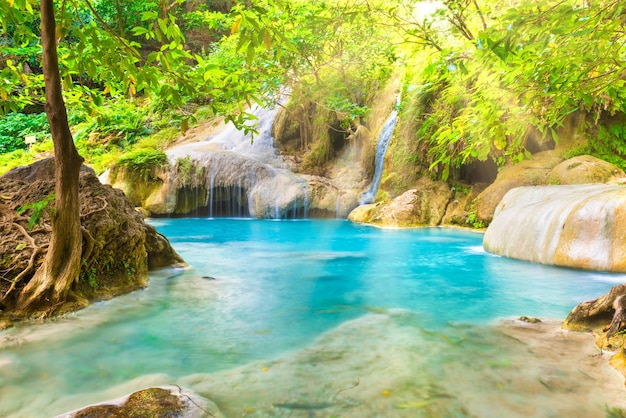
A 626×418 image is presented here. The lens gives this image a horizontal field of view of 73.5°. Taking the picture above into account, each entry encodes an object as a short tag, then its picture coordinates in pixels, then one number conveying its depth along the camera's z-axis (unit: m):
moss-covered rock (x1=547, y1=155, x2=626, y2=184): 8.71
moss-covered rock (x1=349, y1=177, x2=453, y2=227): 11.91
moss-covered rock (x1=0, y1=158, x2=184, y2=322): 3.89
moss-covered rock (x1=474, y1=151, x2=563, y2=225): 10.09
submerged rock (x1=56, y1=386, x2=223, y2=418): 2.20
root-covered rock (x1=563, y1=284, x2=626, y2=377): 2.81
